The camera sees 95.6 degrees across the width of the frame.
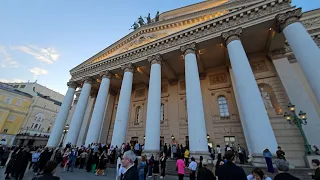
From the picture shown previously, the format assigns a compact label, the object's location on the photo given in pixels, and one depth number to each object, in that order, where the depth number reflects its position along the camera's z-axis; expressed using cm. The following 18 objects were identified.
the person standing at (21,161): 541
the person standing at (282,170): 209
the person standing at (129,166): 202
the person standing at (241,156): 967
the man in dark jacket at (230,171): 238
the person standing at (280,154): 551
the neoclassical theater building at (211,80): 866
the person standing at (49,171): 197
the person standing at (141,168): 513
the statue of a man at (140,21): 1833
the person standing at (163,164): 693
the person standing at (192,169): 557
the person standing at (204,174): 309
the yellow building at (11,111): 3092
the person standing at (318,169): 324
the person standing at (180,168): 582
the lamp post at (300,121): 776
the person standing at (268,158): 613
